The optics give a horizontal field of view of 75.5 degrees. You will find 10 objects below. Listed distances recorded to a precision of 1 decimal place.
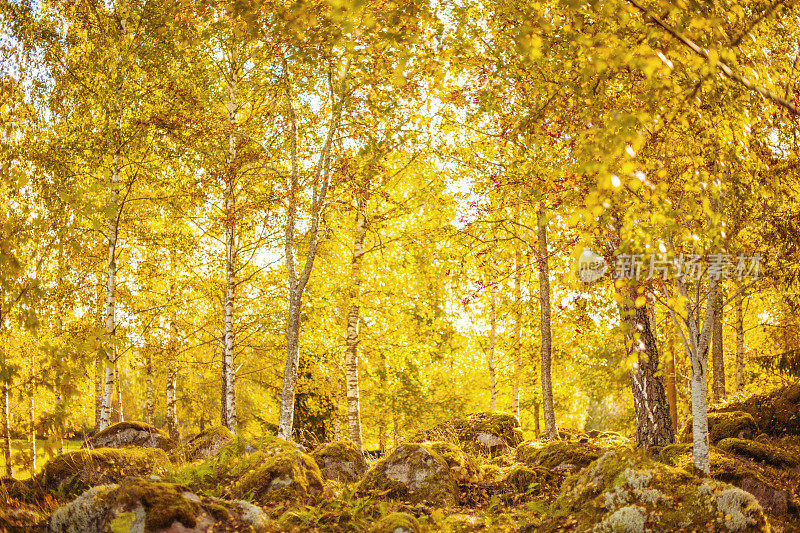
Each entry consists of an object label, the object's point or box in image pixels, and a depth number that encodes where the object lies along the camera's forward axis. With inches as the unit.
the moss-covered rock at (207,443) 375.2
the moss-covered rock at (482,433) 397.7
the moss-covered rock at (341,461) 320.2
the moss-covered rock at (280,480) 246.4
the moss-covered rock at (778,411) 321.1
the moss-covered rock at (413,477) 254.8
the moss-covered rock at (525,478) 269.6
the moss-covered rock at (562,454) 301.3
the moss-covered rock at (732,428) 319.6
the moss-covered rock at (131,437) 408.5
